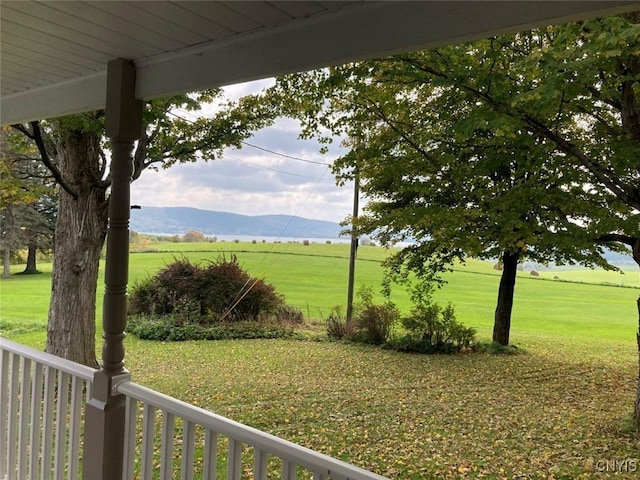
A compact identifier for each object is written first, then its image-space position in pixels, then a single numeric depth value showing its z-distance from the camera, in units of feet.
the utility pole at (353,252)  26.62
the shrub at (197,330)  26.23
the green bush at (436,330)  23.77
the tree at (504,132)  11.11
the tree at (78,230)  14.46
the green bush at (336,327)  27.04
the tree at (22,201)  16.10
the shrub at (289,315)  29.32
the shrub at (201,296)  28.22
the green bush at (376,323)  25.53
